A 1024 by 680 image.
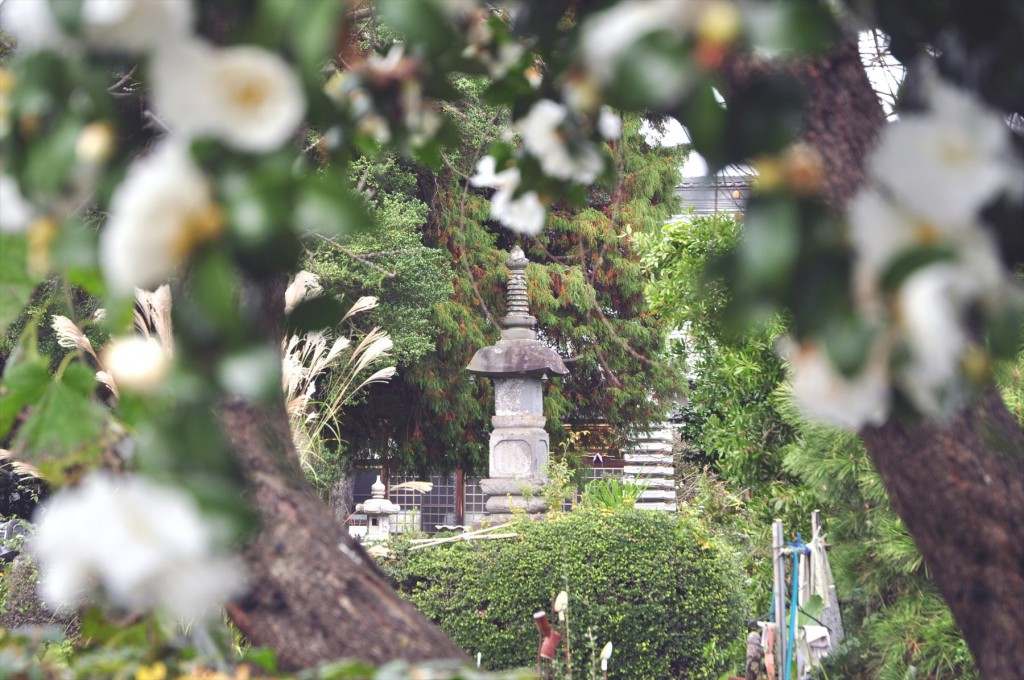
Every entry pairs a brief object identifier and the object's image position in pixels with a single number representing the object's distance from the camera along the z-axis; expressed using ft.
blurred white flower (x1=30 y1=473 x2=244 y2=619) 9.13
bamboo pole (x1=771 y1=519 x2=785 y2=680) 53.84
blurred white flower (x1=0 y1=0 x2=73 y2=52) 11.13
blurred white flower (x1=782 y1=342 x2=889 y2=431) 10.28
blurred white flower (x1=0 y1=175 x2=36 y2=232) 12.01
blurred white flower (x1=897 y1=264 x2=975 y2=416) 9.41
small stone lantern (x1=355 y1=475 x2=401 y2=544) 73.21
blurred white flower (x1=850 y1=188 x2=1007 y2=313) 9.99
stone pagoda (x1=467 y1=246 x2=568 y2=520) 72.41
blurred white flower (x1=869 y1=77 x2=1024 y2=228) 10.05
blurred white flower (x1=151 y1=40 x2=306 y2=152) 9.92
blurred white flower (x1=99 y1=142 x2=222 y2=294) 9.27
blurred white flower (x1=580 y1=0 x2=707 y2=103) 9.54
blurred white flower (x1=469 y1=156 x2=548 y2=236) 21.60
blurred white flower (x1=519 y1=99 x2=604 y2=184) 16.90
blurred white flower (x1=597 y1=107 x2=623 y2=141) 19.73
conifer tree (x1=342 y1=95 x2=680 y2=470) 98.58
